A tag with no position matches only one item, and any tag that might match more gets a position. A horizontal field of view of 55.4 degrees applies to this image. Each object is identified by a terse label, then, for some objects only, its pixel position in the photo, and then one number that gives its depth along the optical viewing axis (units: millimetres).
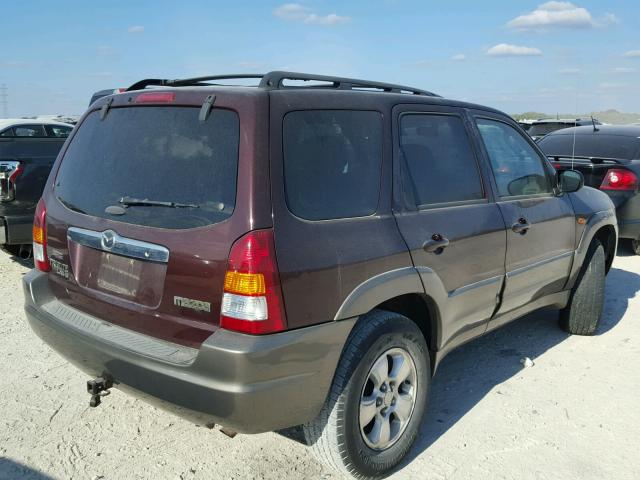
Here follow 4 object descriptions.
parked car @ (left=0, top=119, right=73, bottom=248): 5988
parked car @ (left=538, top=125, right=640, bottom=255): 7262
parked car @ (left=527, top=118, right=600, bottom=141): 14347
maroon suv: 2338
